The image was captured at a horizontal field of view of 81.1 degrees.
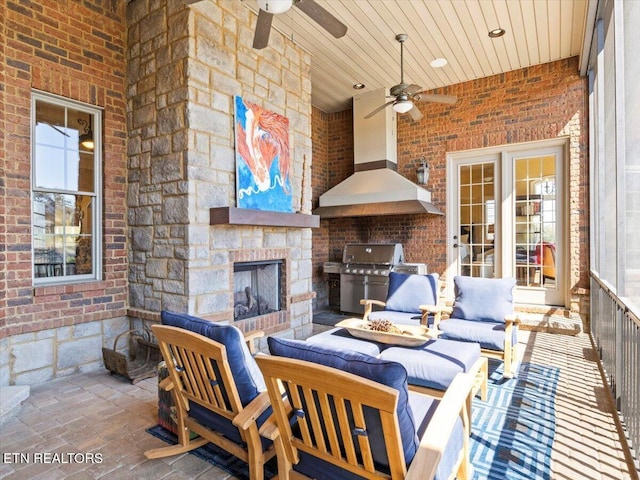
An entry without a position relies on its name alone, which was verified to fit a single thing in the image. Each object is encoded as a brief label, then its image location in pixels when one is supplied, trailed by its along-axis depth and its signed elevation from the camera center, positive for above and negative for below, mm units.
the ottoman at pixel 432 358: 2480 -848
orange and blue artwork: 3881 +900
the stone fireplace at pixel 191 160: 3439 +779
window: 3404 +493
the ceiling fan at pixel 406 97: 4410 +1726
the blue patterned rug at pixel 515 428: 2059 -1250
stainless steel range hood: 5712 +964
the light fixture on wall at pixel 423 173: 6152 +1095
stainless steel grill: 5902 -482
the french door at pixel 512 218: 5406 +325
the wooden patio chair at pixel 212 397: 1774 -799
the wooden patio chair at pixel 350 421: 1311 -716
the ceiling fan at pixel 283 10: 2223 +1548
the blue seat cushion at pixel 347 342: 2906 -843
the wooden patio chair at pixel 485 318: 3318 -788
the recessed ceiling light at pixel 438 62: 5082 +2436
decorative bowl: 2873 -788
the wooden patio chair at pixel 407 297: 4223 -672
